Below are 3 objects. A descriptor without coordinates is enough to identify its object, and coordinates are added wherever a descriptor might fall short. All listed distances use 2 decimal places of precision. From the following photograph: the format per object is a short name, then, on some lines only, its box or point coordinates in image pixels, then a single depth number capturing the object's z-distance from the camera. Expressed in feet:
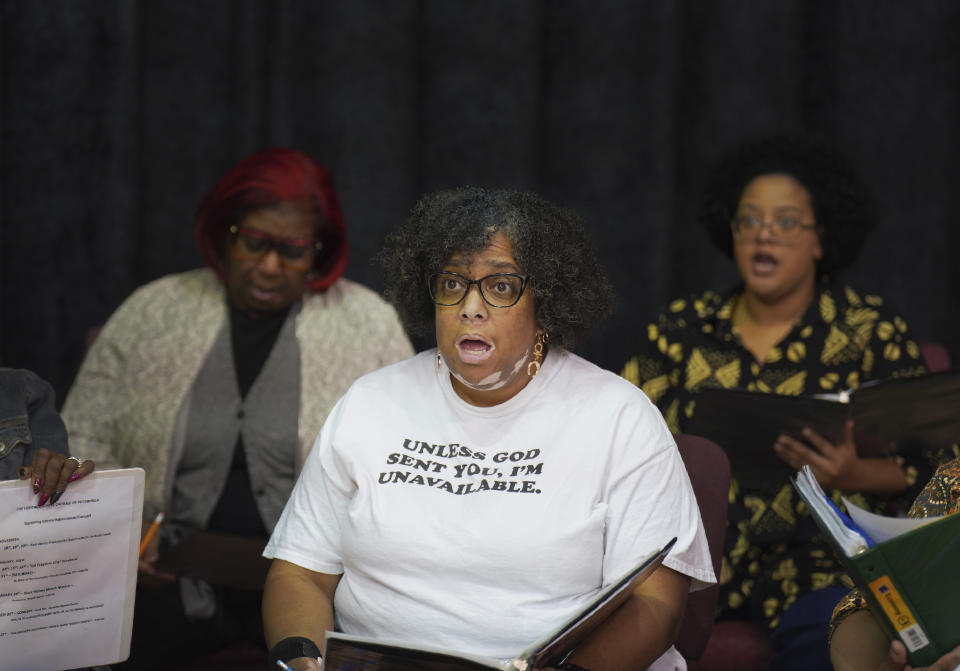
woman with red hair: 18.45
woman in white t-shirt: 12.05
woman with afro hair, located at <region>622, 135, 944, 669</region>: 17.49
